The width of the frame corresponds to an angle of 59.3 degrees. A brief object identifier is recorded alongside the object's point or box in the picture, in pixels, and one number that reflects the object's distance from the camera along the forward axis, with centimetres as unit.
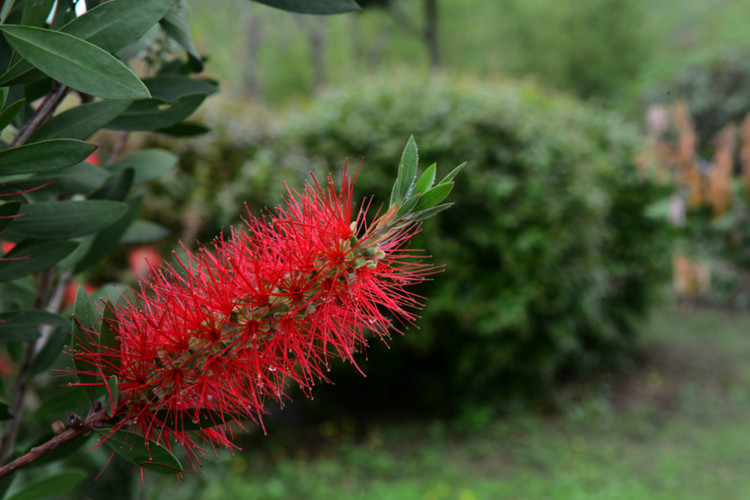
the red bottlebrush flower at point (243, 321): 63
